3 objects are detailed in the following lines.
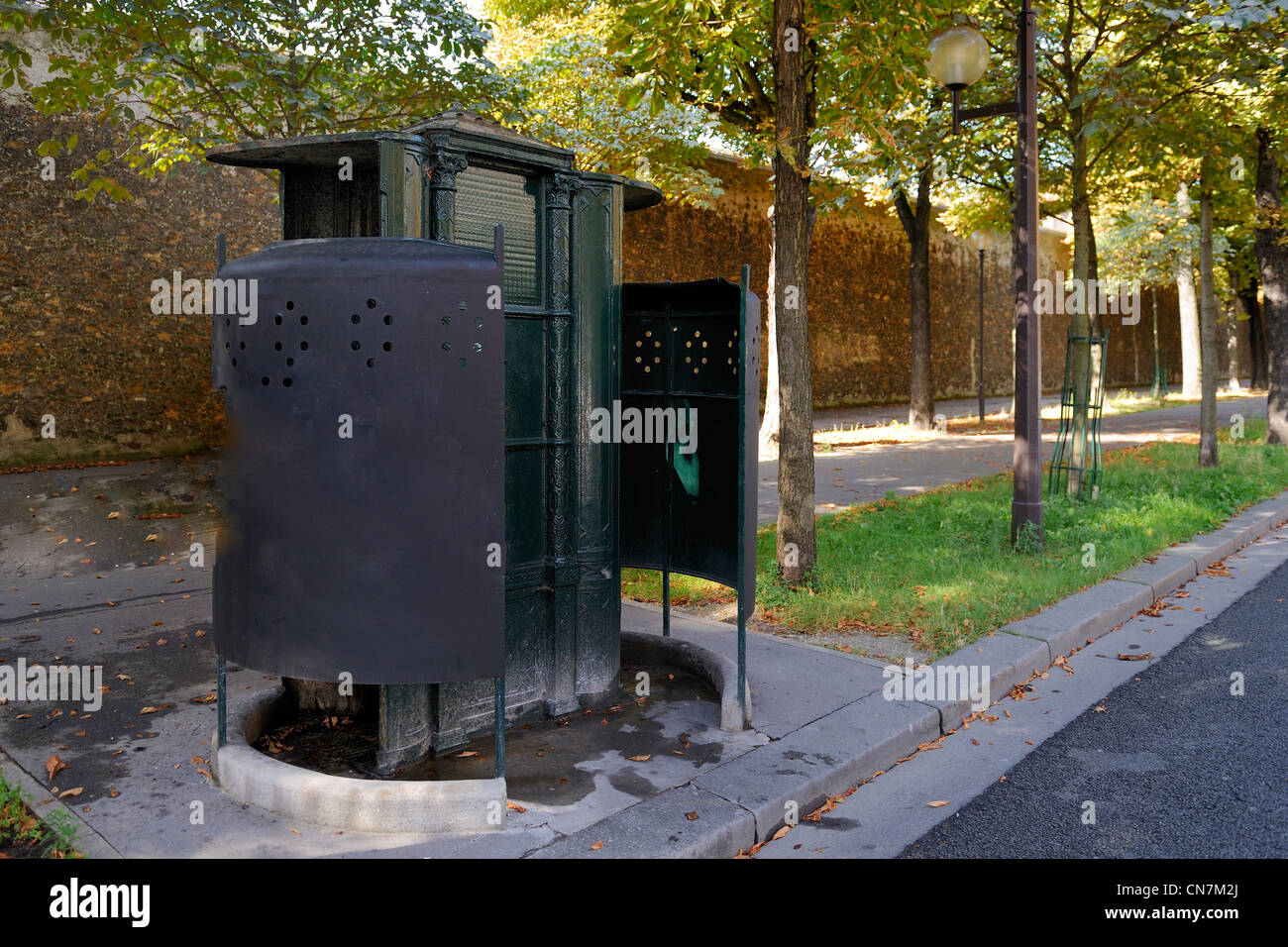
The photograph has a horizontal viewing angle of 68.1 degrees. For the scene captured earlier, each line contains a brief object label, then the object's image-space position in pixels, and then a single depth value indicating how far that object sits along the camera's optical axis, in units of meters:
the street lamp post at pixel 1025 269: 7.95
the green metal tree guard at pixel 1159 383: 28.16
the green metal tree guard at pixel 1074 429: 10.24
